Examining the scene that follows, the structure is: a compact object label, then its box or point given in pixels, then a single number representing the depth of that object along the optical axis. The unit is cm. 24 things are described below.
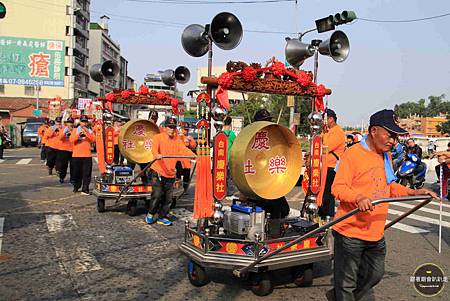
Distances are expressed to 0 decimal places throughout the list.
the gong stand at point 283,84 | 498
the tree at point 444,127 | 6412
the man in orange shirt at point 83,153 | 1079
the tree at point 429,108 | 10438
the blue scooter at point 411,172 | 1424
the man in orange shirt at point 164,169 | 763
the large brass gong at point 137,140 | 942
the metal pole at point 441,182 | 659
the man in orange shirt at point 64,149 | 1245
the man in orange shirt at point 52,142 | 1335
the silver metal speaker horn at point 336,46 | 597
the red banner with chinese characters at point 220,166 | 489
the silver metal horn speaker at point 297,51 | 592
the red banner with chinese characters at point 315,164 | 562
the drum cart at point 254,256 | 451
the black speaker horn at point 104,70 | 994
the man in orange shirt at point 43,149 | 1858
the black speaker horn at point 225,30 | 526
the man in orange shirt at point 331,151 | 682
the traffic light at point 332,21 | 1064
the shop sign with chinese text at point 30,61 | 3139
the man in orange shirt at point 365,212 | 362
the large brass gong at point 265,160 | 488
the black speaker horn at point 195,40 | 562
